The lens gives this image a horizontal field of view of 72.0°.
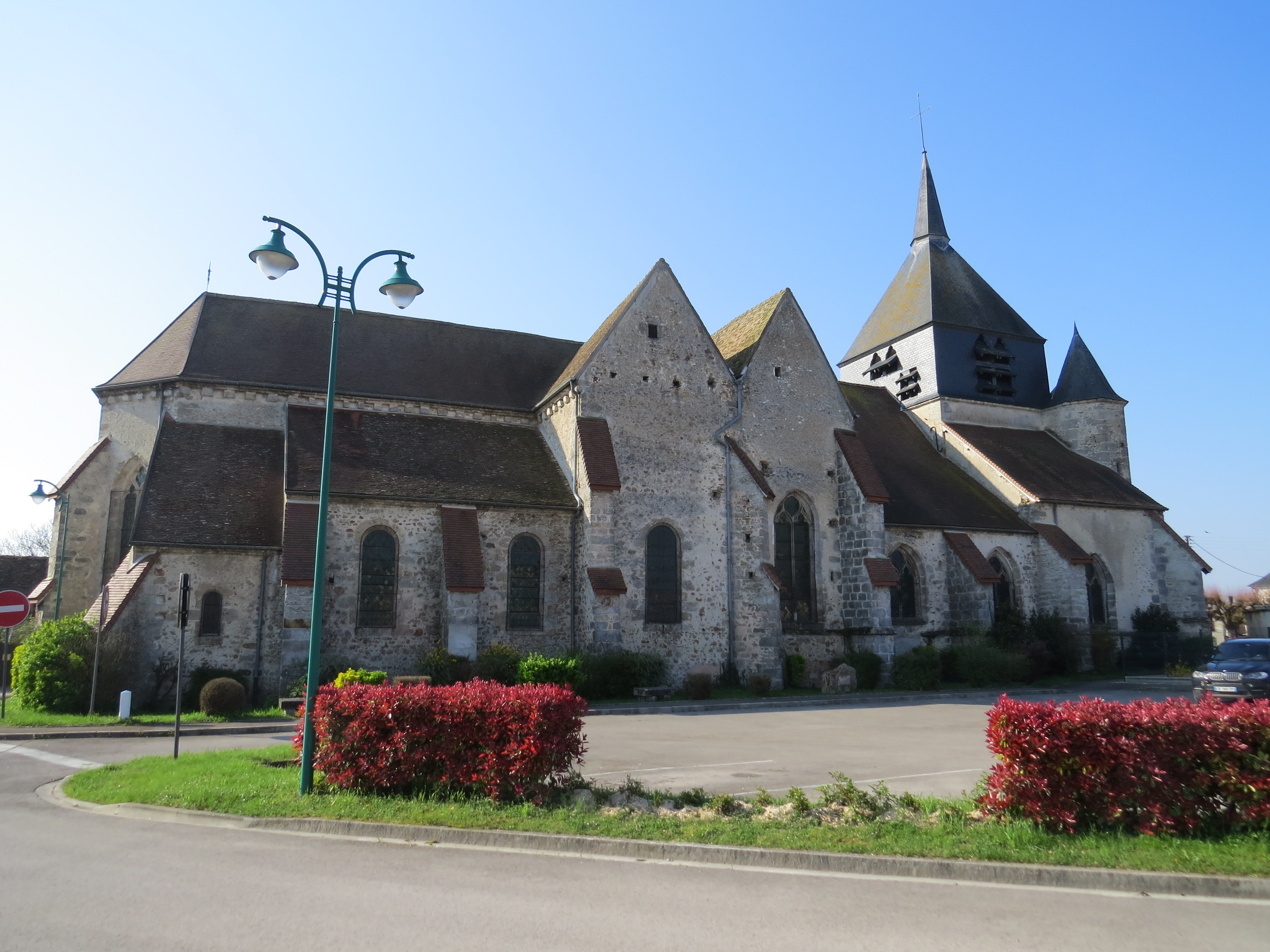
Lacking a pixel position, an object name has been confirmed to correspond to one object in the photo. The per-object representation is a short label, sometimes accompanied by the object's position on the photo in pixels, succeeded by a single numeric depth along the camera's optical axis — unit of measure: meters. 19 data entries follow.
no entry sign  16.72
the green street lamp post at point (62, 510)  23.73
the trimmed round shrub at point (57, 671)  19.25
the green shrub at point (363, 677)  17.45
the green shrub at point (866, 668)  26.12
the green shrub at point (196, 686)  20.45
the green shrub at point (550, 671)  21.19
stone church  22.00
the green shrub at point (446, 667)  21.12
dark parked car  17.88
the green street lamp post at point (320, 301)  9.99
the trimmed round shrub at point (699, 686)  22.94
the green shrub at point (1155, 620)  33.31
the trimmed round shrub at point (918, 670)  25.98
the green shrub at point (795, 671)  25.88
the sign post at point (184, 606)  13.29
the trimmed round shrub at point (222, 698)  19.30
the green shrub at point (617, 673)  22.38
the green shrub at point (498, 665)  21.42
